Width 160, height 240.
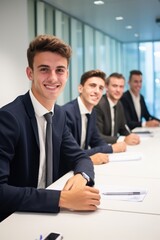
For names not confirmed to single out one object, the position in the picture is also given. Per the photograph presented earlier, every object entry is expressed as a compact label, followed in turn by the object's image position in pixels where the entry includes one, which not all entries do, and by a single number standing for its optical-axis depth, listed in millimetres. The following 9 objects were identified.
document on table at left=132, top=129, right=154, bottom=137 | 4035
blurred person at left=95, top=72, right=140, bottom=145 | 4121
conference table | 1250
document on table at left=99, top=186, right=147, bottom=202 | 1630
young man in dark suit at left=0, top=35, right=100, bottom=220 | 1471
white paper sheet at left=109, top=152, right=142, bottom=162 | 2537
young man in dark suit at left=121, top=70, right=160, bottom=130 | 5609
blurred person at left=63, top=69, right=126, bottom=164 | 2939
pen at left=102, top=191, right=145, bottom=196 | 1686
